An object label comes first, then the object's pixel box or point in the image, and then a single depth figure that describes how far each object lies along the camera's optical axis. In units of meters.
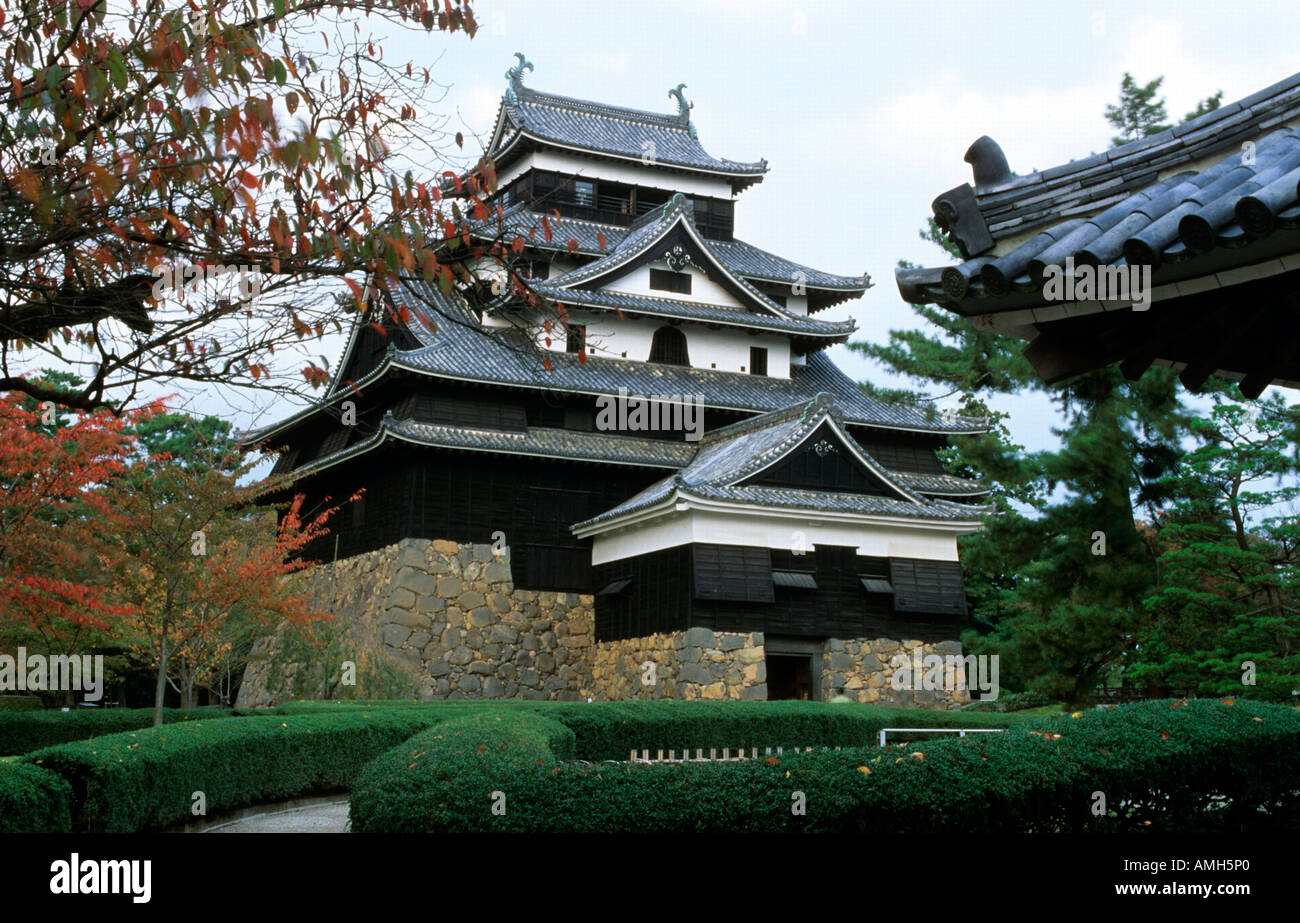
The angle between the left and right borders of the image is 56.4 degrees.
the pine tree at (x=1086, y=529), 24.95
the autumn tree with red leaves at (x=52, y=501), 18.16
